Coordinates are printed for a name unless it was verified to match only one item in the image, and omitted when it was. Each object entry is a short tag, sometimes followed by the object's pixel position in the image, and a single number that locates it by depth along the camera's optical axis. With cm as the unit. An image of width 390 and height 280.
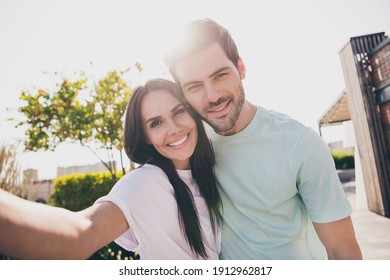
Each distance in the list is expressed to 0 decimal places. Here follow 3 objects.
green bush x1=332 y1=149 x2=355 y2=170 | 1434
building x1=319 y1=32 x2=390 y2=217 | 422
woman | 79
